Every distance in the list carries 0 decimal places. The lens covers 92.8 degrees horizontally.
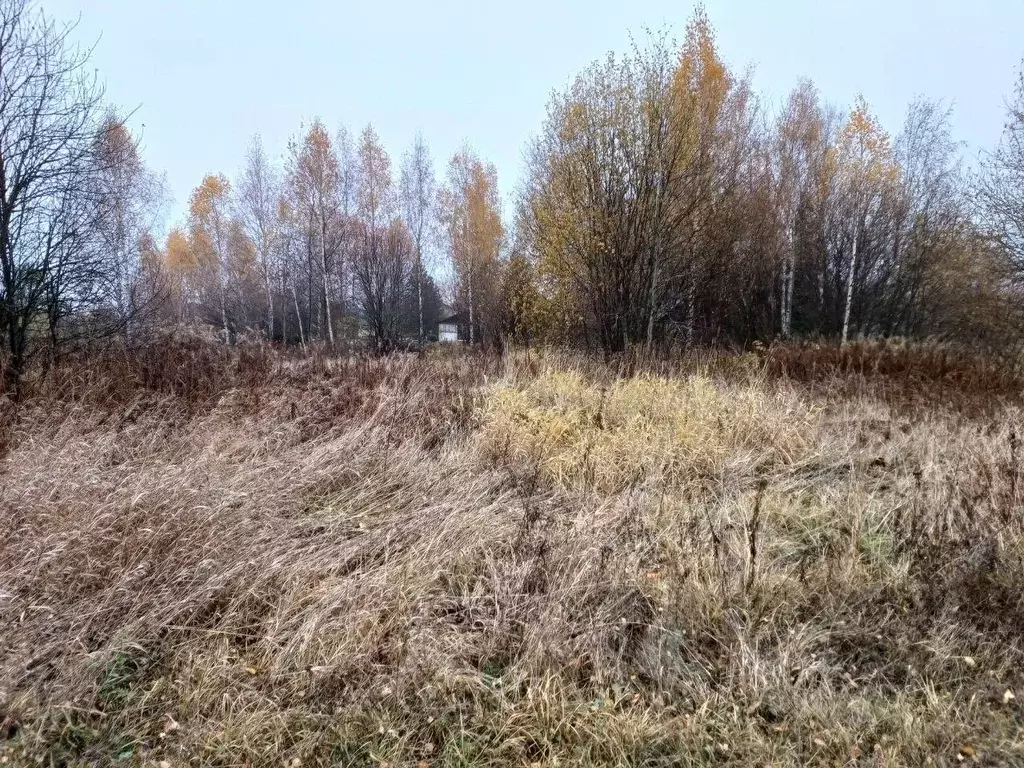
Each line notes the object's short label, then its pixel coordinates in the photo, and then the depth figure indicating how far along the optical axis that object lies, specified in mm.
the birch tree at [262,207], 22547
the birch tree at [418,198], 24484
